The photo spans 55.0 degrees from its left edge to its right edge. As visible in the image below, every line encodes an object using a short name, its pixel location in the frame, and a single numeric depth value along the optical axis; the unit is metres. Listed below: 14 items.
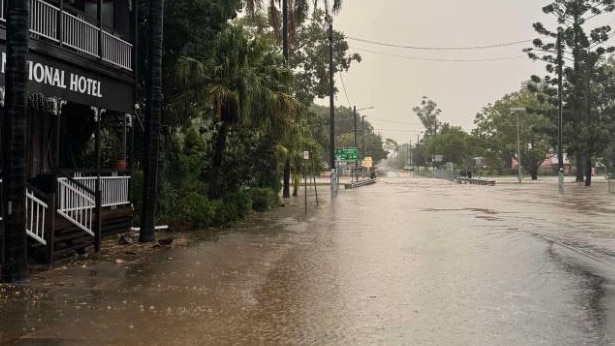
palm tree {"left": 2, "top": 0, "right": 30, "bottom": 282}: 7.76
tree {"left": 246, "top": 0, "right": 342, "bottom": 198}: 27.45
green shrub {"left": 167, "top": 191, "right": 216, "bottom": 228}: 15.07
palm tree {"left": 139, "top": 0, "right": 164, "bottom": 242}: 12.33
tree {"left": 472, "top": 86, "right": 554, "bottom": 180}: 75.25
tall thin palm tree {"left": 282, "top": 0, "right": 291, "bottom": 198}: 27.53
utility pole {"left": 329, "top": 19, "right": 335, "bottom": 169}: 35.53
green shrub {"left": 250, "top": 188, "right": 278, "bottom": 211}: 21.92
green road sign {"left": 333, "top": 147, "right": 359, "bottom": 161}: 52.84
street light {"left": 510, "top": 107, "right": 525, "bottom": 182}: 53.07
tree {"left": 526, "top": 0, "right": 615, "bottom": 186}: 47.94
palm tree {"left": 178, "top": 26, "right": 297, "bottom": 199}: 16.91
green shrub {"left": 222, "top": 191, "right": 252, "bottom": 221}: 17.62
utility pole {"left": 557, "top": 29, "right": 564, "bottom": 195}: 34.47
